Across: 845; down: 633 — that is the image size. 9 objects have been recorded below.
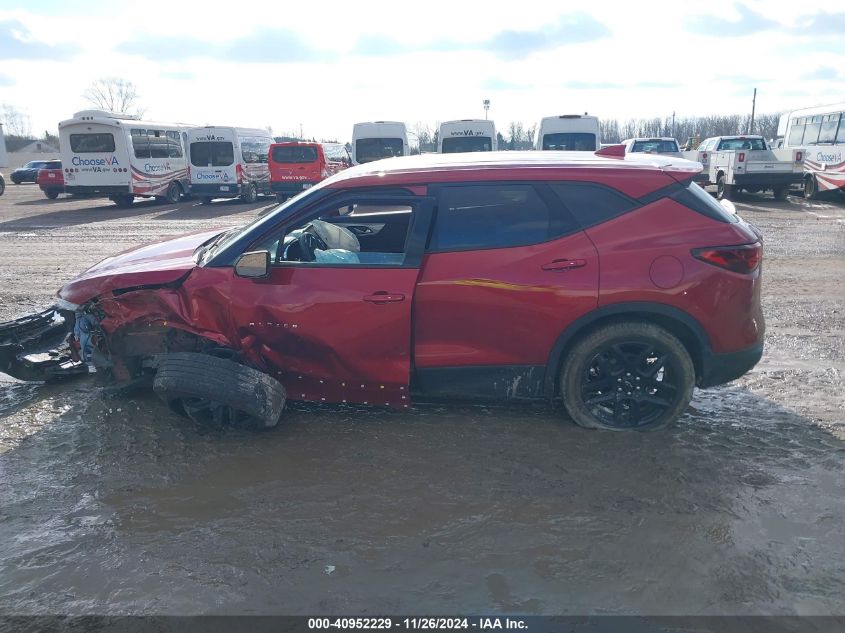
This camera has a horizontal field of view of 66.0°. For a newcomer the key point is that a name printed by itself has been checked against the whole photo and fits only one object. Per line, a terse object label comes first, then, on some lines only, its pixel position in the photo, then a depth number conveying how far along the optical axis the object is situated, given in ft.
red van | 74.28
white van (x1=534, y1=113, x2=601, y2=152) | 66.39
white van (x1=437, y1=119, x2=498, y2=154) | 66.85
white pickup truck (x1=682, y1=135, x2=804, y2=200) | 66.44
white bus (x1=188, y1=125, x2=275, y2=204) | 76.74
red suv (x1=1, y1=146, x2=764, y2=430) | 13.65
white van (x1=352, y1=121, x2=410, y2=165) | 71.72
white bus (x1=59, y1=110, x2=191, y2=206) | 74.90
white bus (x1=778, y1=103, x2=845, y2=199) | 62.08
